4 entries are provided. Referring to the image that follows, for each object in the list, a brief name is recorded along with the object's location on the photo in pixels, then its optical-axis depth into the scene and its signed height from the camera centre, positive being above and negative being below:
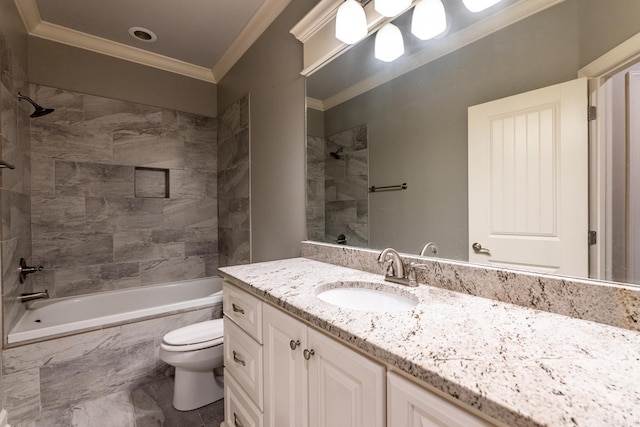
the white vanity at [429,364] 0.44 -0.29
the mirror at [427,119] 0.82 +0.43
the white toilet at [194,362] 1.65 -0.88
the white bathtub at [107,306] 1.72 -0.72
